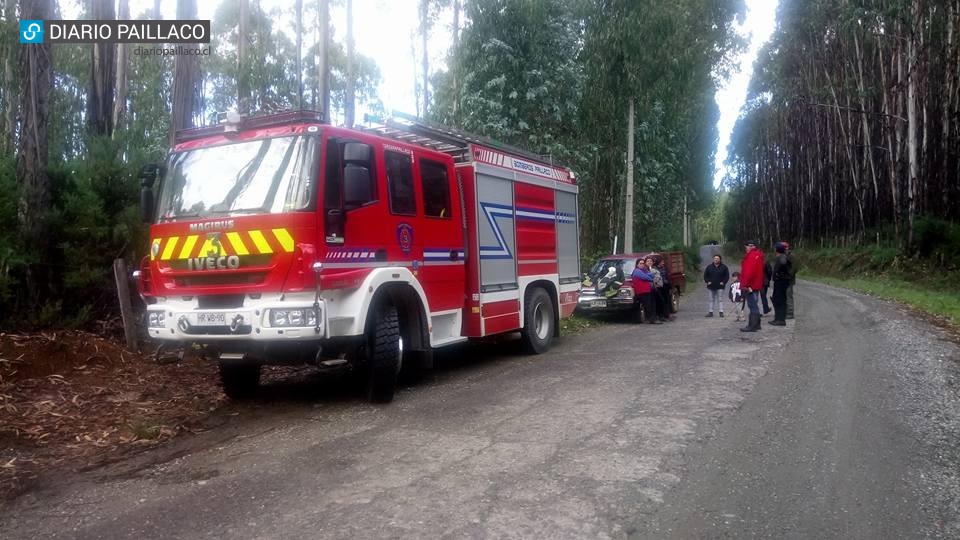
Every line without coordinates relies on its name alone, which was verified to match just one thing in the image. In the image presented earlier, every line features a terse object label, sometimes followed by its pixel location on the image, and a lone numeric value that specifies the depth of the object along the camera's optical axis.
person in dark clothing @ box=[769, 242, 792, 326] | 13.05
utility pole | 22.08
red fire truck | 6.12
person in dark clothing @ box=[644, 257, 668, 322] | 14.65
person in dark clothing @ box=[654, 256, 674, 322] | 15.21
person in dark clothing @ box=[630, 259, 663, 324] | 14.41
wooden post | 8.56
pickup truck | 14.88
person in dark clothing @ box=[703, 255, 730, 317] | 15.20
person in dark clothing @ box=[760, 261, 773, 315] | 14.70
